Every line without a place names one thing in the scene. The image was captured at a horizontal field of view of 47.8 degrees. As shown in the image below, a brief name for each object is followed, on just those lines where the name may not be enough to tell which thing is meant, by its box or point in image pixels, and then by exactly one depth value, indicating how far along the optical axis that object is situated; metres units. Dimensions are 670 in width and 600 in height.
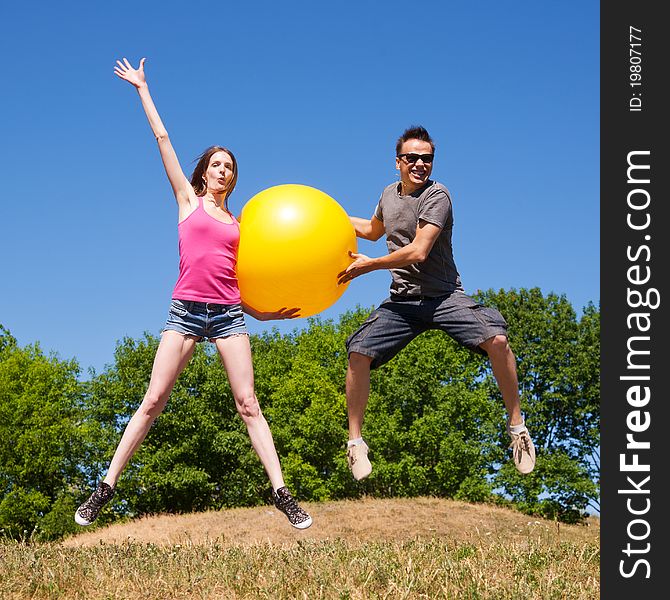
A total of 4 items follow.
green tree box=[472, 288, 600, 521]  36.84
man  6.93
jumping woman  6.36
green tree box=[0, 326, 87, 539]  35.59
